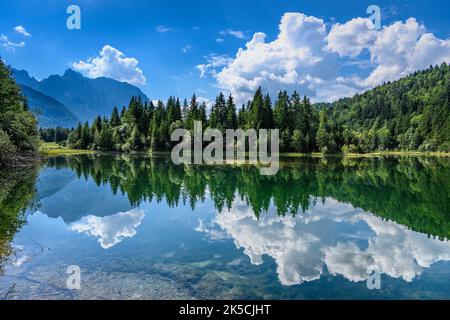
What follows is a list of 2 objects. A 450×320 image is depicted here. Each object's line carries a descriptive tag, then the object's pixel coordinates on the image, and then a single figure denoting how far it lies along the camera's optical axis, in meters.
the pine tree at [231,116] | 109.50
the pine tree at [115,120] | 135.38
